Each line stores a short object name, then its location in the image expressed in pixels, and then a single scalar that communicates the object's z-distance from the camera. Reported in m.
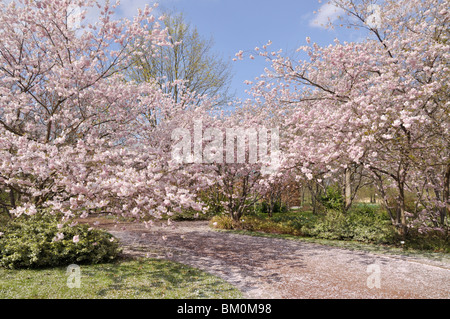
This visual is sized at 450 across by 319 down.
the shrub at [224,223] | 13.70
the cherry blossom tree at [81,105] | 5.44
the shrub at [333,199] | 17.31
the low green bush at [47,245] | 6.68
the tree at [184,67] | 21.02
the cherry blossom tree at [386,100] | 8.01
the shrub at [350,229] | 10.46
